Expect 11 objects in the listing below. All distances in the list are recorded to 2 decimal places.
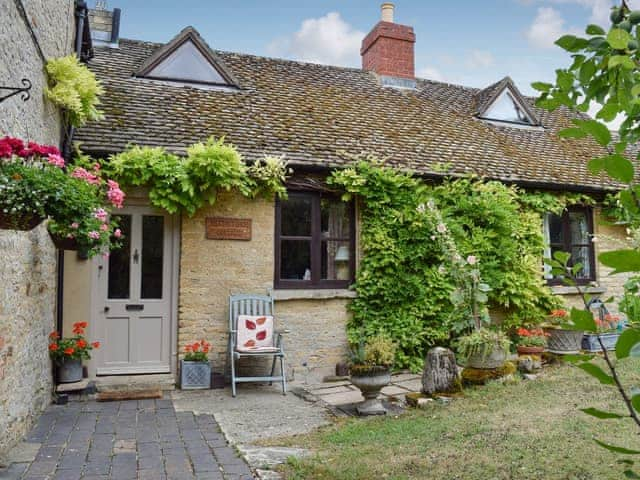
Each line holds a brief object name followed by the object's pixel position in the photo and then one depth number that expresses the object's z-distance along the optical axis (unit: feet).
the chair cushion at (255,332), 23.47
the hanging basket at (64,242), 15.88
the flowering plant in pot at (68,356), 21.18
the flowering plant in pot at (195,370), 23.20
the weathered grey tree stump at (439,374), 20.86
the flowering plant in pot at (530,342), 27.35
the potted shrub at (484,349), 22.45
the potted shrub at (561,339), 27.86
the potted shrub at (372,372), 19.21
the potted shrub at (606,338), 26.91
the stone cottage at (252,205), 24.34
